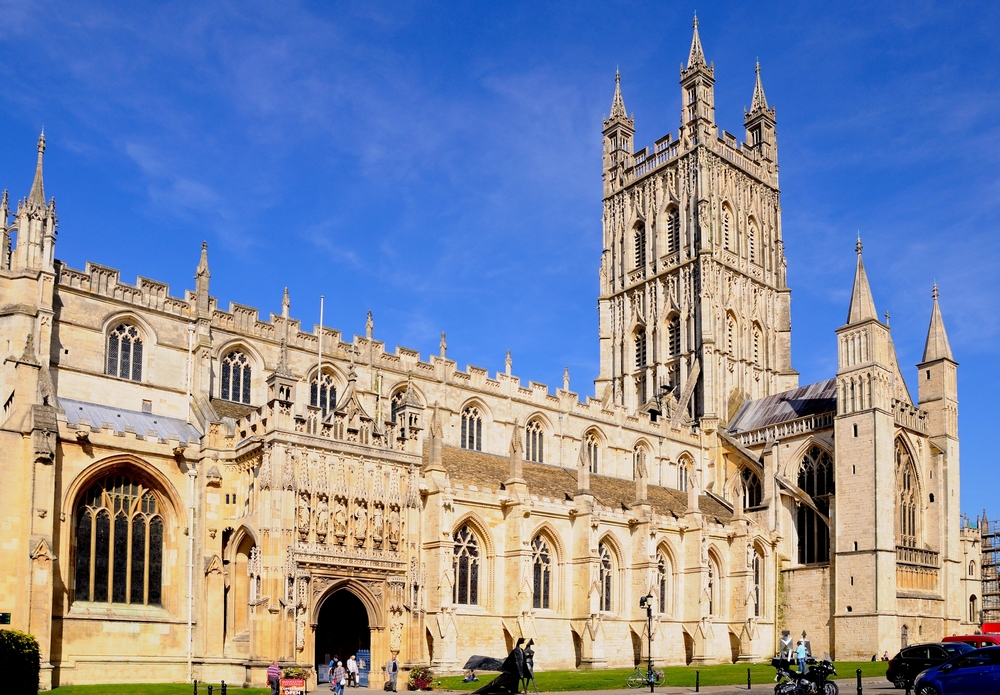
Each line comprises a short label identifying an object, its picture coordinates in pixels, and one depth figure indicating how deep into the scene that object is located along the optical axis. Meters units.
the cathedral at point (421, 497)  34.41
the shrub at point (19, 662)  25.14
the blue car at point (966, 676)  23.92
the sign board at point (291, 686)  27.55
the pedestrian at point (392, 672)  33.72
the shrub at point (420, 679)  33.91
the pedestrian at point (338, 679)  29.64
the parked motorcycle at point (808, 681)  25.08
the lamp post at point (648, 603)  37.72
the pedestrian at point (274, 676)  28.13
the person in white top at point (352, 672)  34.34
